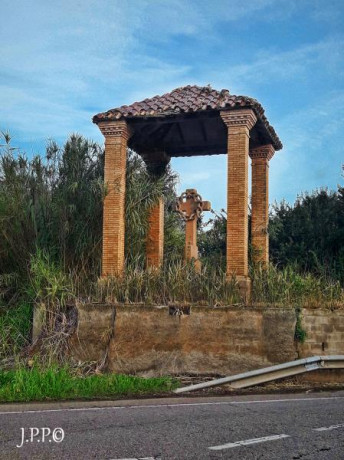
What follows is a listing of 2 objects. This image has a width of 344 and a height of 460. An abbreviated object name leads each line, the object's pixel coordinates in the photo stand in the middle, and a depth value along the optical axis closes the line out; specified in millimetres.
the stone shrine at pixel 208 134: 15391
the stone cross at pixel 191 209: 17844
